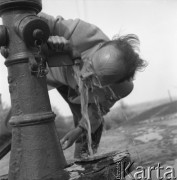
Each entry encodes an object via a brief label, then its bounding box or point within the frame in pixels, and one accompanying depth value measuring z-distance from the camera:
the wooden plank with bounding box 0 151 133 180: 1.43
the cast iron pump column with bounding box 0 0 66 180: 1.47
